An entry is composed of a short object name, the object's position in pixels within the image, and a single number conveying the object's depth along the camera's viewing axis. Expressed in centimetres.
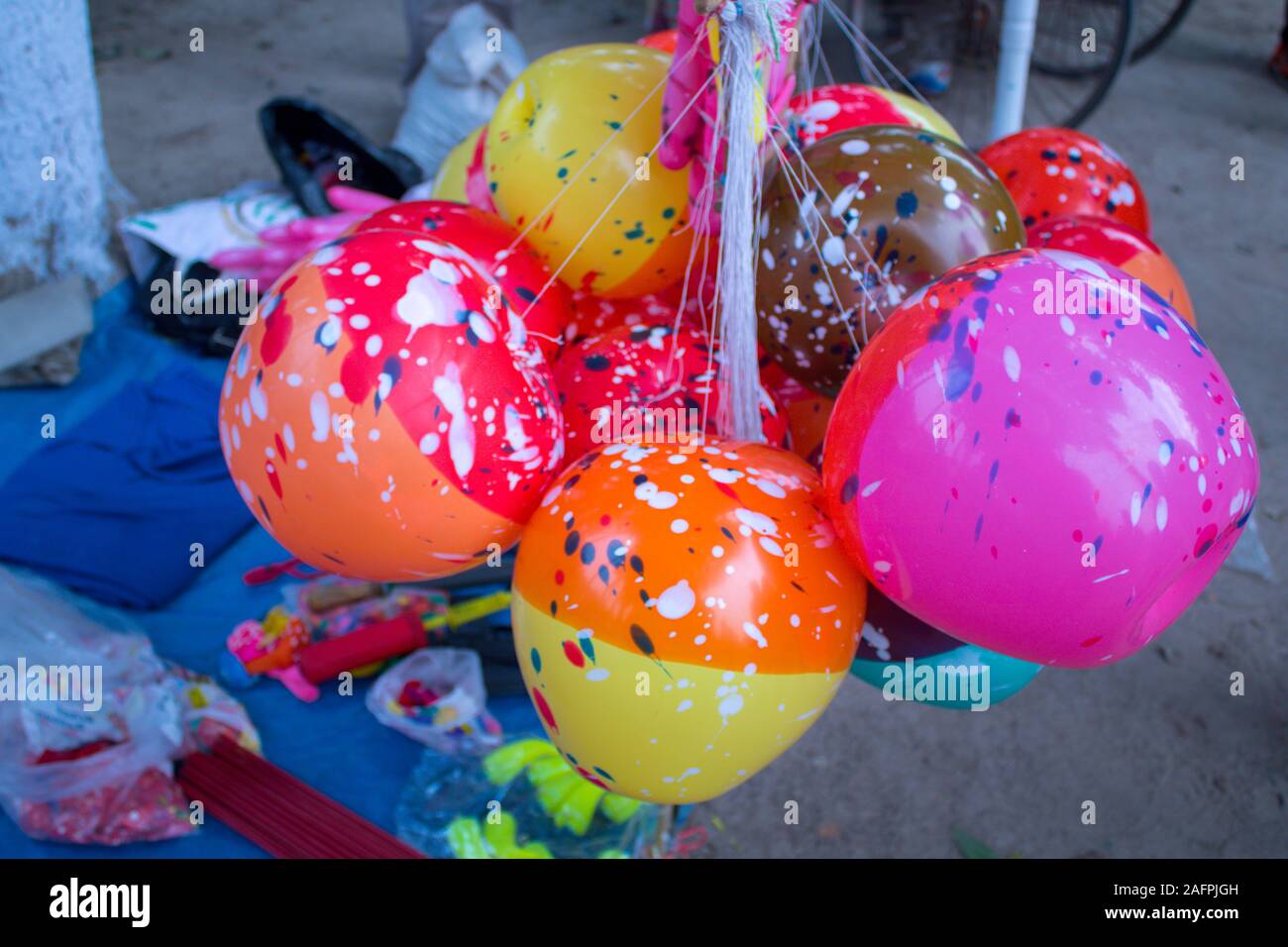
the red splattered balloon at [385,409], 102
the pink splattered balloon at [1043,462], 88
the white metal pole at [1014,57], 252
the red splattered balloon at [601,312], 142
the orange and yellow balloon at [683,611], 98
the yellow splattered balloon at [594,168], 124
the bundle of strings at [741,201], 103
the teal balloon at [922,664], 117
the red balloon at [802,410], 139
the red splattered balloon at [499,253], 129
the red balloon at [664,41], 157
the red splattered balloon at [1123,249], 130
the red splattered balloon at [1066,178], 149
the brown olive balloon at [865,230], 113
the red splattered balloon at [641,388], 120
